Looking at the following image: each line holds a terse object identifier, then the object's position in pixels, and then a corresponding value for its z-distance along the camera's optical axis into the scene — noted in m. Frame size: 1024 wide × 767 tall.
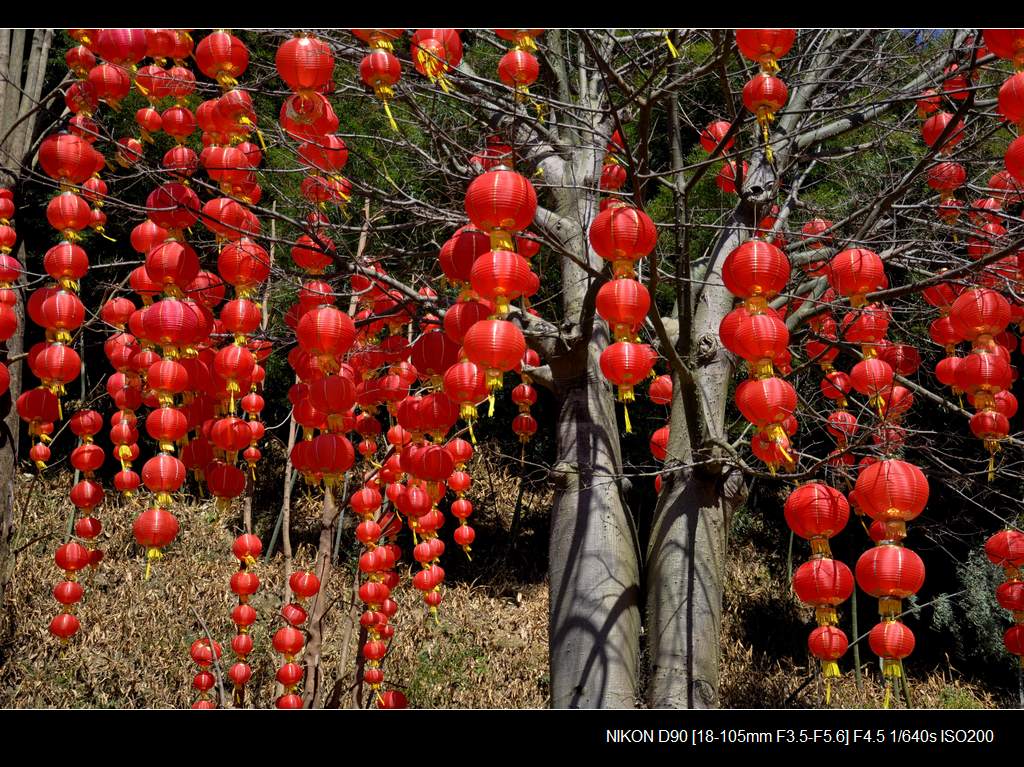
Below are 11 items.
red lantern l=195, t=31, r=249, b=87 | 3.68
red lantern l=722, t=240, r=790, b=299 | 3.37
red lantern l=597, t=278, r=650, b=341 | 3.30
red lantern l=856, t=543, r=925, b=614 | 3.42
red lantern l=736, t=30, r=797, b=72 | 3.20
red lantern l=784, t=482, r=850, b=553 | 3.69
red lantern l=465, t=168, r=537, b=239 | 3.04
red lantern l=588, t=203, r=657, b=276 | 3.29
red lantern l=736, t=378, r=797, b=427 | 3.31
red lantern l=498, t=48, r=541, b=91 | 3.26
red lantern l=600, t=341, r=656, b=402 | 3.40
